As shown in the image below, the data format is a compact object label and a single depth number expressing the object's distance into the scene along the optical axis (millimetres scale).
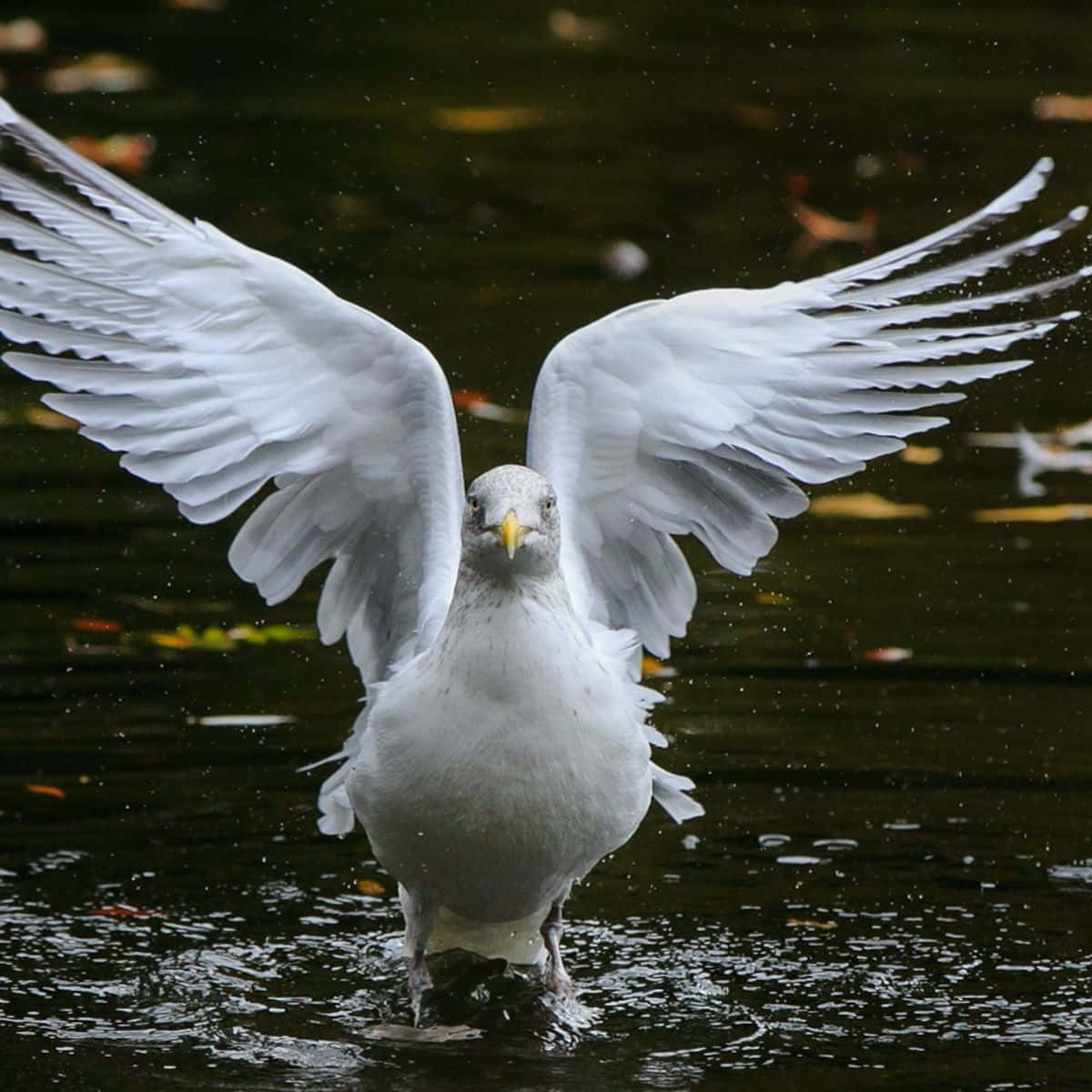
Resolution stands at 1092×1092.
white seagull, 11250
